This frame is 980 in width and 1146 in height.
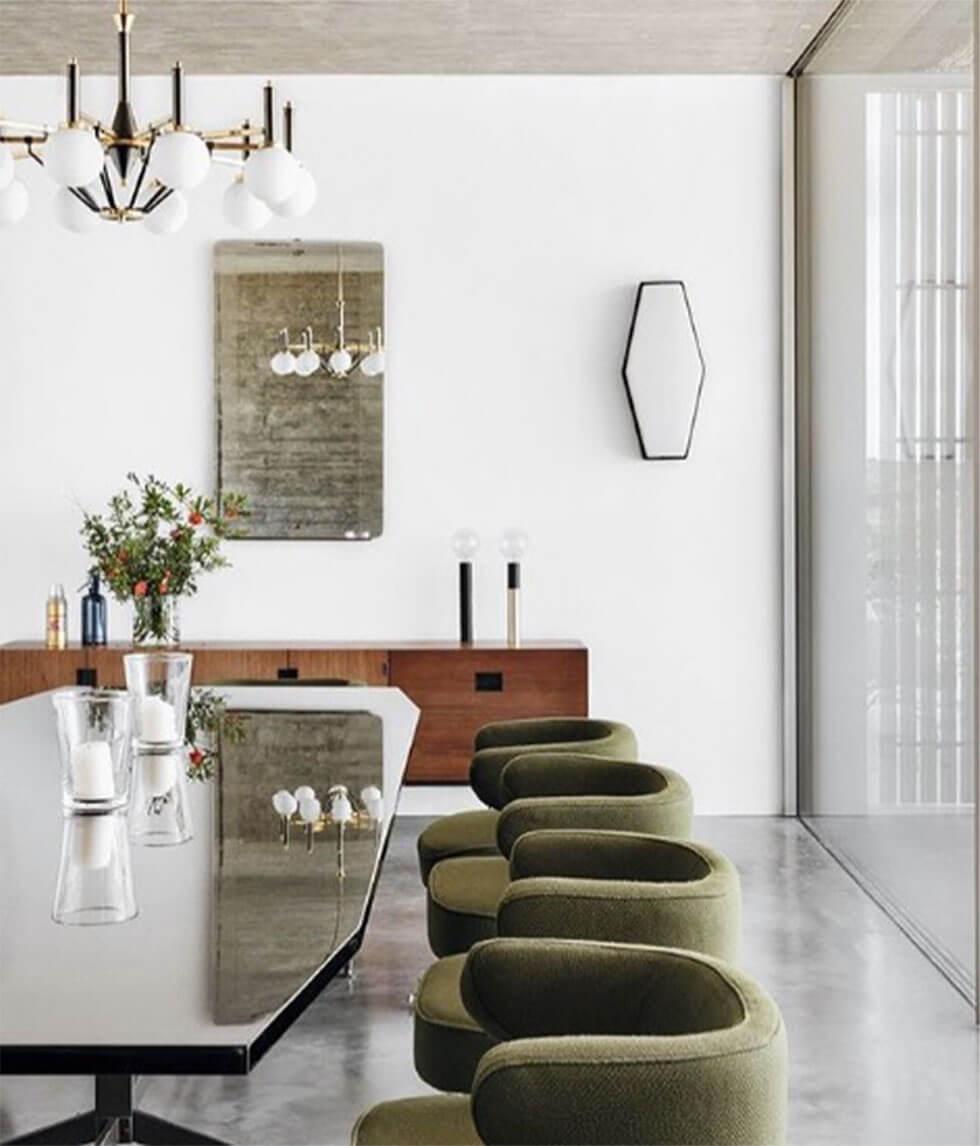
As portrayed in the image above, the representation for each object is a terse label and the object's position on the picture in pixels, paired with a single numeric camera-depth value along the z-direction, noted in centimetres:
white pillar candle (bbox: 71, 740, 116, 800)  291
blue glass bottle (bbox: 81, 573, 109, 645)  657
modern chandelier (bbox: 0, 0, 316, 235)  369
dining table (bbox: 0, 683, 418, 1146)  179
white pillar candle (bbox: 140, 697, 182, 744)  370
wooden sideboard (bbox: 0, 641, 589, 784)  644
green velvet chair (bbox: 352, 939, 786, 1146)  177
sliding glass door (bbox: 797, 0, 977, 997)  470
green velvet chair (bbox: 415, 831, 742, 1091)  242
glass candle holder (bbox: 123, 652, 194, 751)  371
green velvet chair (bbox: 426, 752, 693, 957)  316
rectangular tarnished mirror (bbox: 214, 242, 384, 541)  684
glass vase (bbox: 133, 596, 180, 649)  612
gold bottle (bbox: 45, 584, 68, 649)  653
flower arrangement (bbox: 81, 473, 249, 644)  608
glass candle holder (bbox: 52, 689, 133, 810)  292
